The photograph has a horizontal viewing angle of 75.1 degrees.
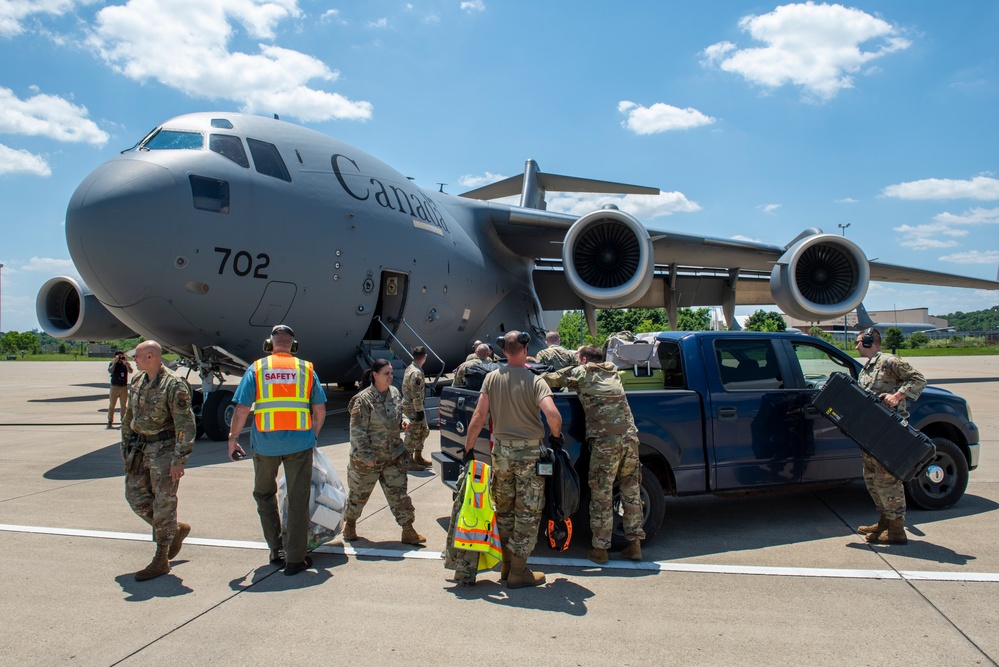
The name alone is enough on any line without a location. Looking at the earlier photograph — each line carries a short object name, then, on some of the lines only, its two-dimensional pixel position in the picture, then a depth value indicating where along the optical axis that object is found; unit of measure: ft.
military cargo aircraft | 27.99
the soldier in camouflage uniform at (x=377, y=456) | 16.34
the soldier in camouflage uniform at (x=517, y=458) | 13.66
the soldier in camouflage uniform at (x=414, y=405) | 22.94
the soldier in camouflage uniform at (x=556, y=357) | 21.20
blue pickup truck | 16.48
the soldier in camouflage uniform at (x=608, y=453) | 14.89
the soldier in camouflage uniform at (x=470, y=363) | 21.38
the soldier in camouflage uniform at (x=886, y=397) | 15.98
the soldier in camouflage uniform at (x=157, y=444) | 14.38
